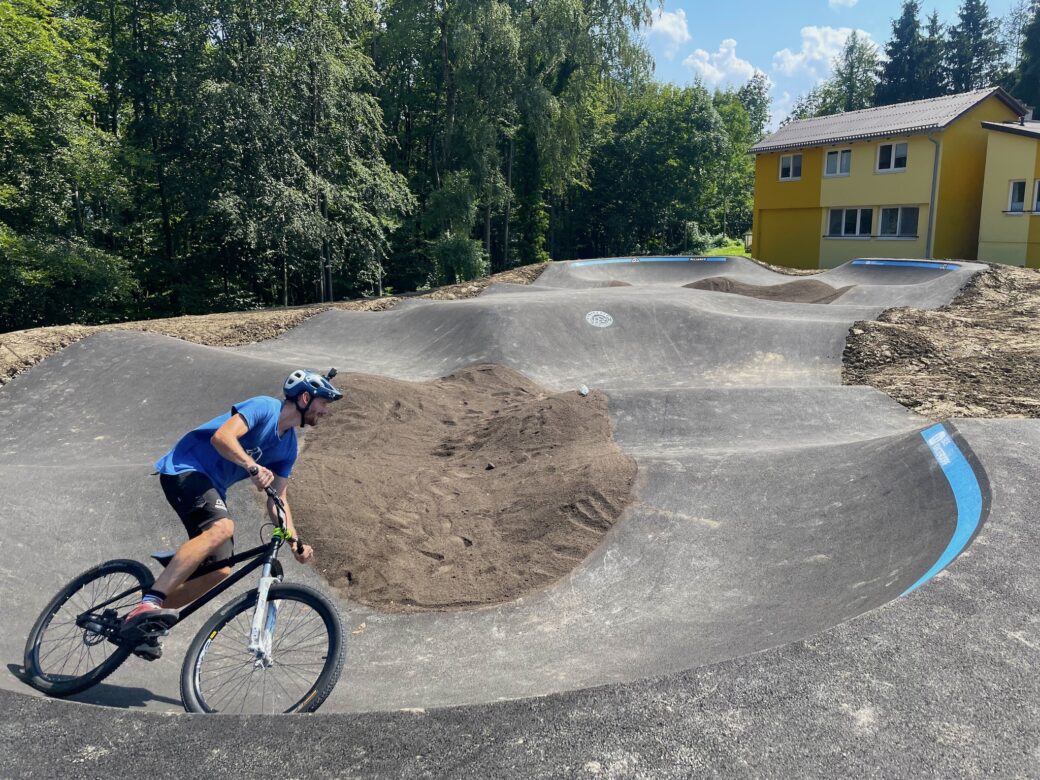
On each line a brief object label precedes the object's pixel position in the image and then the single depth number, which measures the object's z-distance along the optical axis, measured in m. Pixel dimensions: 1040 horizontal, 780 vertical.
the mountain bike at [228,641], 3.65
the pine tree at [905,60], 57.28
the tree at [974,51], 57.62
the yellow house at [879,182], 28.09
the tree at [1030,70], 50.25
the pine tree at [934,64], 56.94
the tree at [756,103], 76.31
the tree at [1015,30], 63.78
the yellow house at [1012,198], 26.02
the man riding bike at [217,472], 3.80
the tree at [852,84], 65.31
